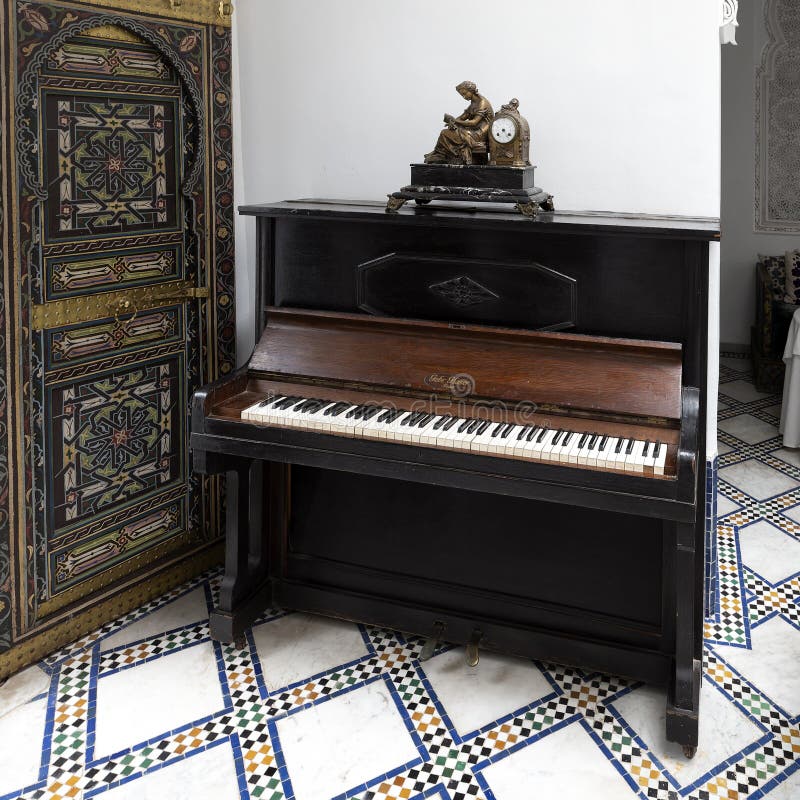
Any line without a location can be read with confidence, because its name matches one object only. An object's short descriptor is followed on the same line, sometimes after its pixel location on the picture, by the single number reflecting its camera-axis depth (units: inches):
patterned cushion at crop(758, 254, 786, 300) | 251.4
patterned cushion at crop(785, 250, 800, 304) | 247.3
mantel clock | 102.9
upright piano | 93.3
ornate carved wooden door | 102.7
